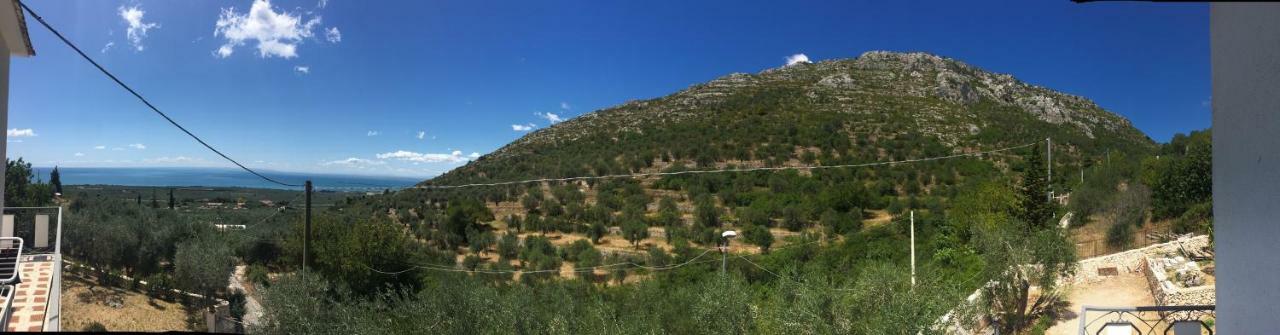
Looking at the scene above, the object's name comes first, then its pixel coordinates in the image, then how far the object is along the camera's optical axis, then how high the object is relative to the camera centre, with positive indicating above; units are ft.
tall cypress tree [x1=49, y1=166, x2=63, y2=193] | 72.49 -0.12
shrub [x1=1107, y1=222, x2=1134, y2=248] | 47.80 -5.27
